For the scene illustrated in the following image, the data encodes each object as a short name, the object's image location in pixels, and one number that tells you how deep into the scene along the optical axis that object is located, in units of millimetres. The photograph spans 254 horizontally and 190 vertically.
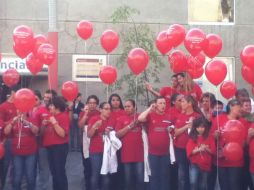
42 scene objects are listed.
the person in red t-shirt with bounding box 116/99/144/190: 7879
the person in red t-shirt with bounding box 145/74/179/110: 8466
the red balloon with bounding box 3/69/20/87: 8295
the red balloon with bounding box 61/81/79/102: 8557
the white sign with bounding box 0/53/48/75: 11872
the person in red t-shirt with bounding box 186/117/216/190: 7332
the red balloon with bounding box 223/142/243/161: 7133
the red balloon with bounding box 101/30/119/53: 8686
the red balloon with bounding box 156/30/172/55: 8369
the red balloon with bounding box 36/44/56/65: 8055
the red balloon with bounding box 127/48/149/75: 8027
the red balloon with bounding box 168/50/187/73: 8460
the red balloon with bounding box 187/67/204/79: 8562
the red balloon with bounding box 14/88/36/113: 7457
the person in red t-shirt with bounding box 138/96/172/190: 7805
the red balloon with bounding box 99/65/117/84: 8494
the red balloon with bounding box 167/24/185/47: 8317
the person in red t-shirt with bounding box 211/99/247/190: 7332
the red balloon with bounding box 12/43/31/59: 7987
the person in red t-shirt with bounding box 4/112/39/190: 7799
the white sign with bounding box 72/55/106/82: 12123
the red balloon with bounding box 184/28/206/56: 7998
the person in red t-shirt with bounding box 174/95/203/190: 7668
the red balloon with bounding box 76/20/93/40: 9115
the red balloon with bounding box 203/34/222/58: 8204
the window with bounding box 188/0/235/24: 12875
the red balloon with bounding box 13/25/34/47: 7937
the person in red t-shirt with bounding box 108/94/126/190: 8129
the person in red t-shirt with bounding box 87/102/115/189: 7947
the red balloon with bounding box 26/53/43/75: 8431
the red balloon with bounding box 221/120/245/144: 7110
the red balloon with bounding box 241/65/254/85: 8112
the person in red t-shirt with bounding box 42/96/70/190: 7970
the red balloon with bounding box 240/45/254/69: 7742
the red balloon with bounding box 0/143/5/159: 7550
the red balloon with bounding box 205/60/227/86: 7782
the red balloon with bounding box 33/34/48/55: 8200
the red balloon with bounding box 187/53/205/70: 8585
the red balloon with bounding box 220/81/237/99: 8437
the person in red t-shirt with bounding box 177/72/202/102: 8369
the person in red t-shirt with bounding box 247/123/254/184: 7161
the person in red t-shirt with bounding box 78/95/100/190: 8251
